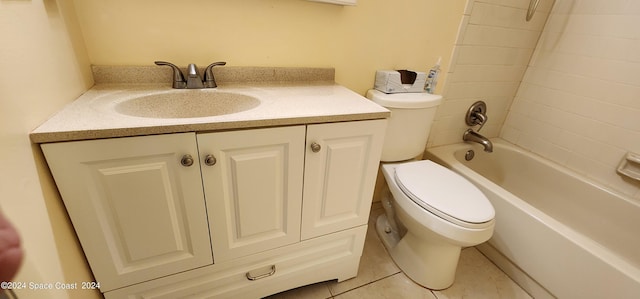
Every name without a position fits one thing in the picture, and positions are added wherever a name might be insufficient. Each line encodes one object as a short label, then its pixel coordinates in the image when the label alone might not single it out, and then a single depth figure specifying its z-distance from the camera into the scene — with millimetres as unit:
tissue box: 1247
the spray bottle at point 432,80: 1349
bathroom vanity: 673
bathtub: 999
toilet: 1004
